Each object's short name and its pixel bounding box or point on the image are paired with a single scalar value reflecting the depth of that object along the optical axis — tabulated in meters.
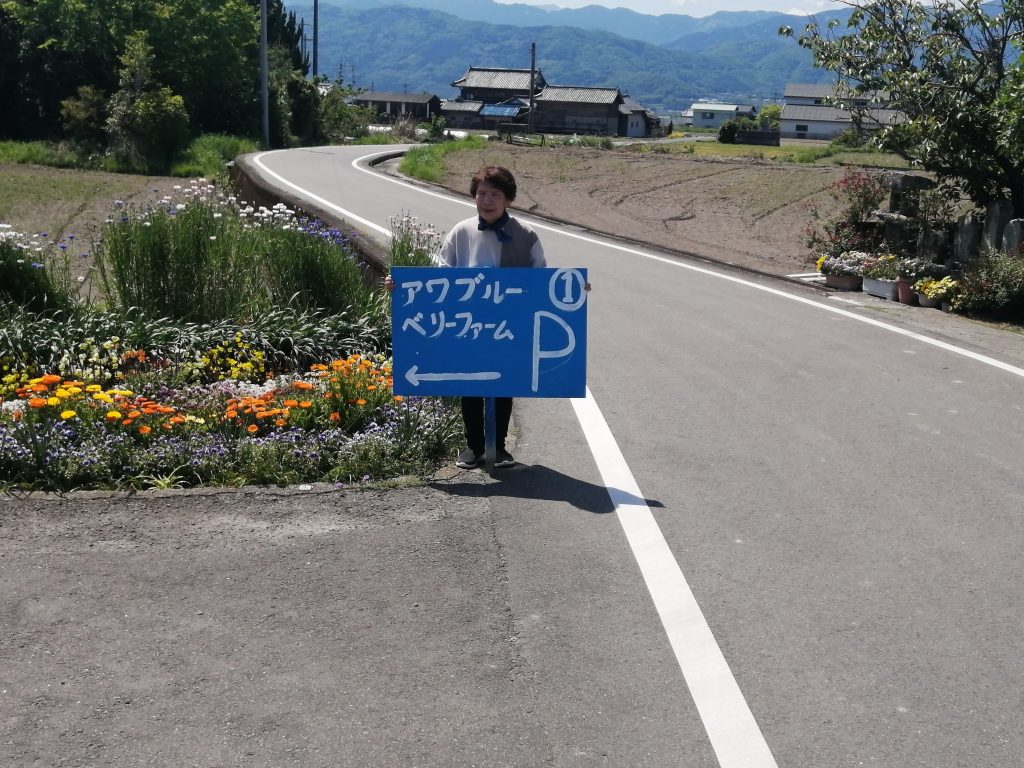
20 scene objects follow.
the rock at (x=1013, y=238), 13.29
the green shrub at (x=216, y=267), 8.69
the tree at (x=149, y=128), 42.47
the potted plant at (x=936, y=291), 12.70
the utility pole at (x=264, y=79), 47.66
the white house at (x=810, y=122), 120.46
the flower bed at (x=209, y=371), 5.77
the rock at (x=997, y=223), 13.95
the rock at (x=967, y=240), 14.26
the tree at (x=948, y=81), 14.55
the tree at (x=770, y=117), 113.75
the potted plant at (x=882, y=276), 13.82
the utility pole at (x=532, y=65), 69.50
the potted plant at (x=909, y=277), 13.47
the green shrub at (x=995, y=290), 11.98
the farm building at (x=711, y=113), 177.00
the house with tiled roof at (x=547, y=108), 105.81
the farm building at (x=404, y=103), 124.13
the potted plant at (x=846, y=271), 14.60
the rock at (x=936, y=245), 14.63
